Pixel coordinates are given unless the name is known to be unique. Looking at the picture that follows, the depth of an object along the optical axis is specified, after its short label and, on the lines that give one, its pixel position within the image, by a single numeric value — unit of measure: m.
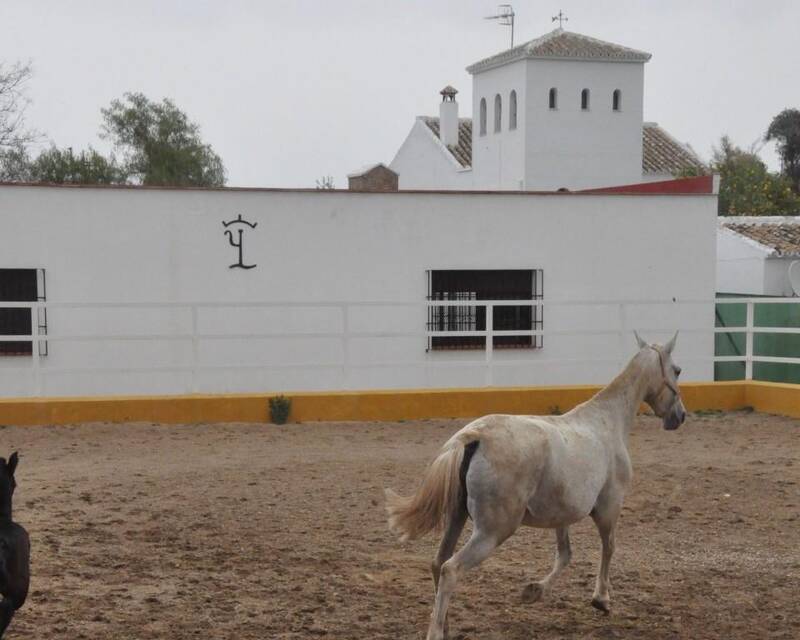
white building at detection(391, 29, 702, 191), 43.34
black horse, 4.91
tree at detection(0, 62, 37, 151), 38.55
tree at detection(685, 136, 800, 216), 41.56
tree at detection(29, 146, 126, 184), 38.97
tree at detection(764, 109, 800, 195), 63.16
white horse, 5.73
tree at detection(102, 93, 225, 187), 47.44
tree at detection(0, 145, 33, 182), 40.03
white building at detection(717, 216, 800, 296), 26.16
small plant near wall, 13.42
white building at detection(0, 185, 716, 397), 17.39
